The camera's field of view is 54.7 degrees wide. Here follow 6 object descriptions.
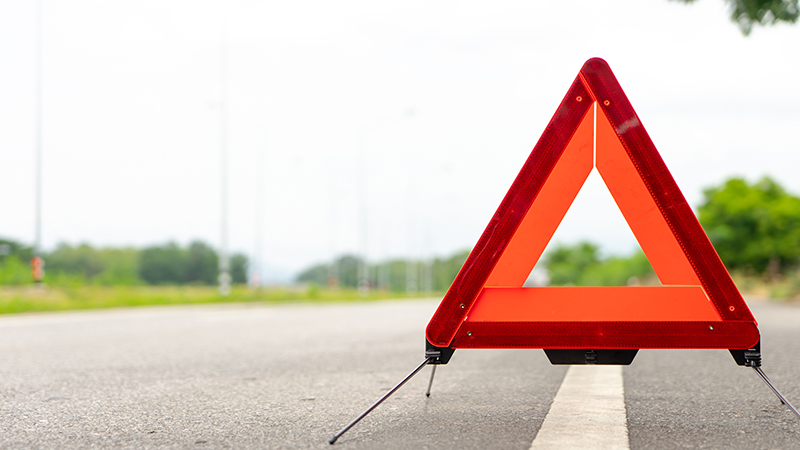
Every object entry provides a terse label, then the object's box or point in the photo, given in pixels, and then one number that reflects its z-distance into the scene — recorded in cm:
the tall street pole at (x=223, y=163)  2834
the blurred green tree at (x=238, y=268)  8294
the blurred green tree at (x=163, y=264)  8844
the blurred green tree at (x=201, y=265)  8731
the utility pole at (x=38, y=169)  1911
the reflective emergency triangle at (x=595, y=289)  328
